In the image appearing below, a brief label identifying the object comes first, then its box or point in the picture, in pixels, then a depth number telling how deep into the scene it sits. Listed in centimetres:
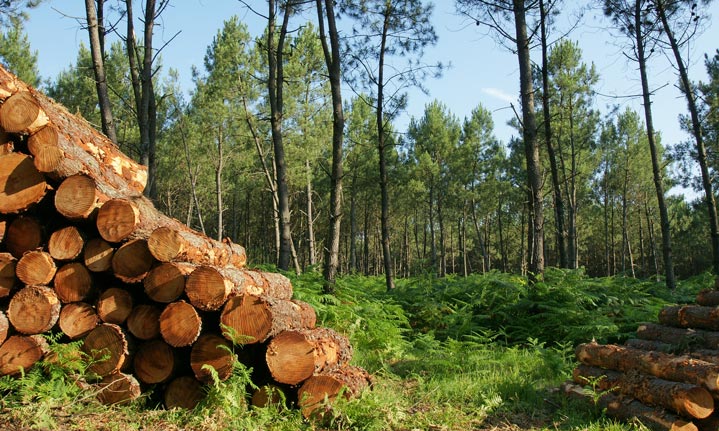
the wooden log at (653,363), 415
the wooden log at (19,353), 443
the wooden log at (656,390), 407
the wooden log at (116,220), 474
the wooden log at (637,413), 411
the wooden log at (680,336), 497
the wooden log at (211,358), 451
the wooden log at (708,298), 535
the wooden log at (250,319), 450
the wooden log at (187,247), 468
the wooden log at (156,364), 461
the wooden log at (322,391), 448
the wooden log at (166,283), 460
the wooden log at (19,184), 472
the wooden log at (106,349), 452
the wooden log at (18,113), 480
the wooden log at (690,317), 515
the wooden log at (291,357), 452
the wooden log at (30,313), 461
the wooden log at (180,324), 449
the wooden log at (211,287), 454
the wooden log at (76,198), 472
